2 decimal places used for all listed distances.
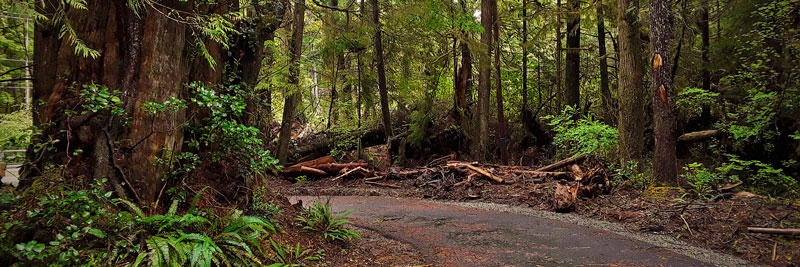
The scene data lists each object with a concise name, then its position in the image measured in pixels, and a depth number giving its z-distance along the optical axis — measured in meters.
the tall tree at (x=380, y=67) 14.64
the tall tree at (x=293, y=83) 12.66
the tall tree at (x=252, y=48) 6.02
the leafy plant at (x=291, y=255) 4.32
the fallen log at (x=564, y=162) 12.06
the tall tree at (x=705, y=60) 14.74
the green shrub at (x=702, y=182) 7.86
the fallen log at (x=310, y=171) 14.26
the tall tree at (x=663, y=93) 8.91
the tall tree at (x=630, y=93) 10.93
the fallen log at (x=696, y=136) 13.45
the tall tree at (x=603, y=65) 16.91
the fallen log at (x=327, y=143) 16.75
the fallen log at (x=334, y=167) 14.52
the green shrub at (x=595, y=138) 11.28
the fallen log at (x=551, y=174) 11.20
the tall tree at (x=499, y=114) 14.67
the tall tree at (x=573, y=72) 17.27
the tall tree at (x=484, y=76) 13.99
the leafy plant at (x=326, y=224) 5.57
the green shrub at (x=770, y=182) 9.95
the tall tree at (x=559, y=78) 18.19
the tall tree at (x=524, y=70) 18.81
